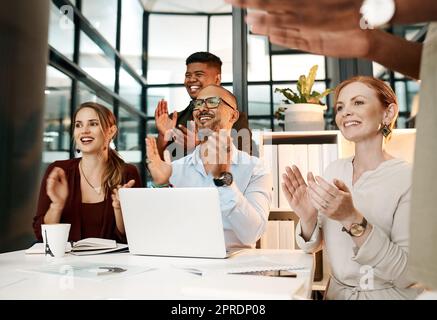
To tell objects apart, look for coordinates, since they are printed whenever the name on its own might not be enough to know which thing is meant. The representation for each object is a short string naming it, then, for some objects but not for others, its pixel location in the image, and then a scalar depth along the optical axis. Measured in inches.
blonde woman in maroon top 65.8
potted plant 90.8
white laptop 45.0
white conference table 28.4
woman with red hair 43.9
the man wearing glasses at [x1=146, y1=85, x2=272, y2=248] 58.9
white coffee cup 49.8
